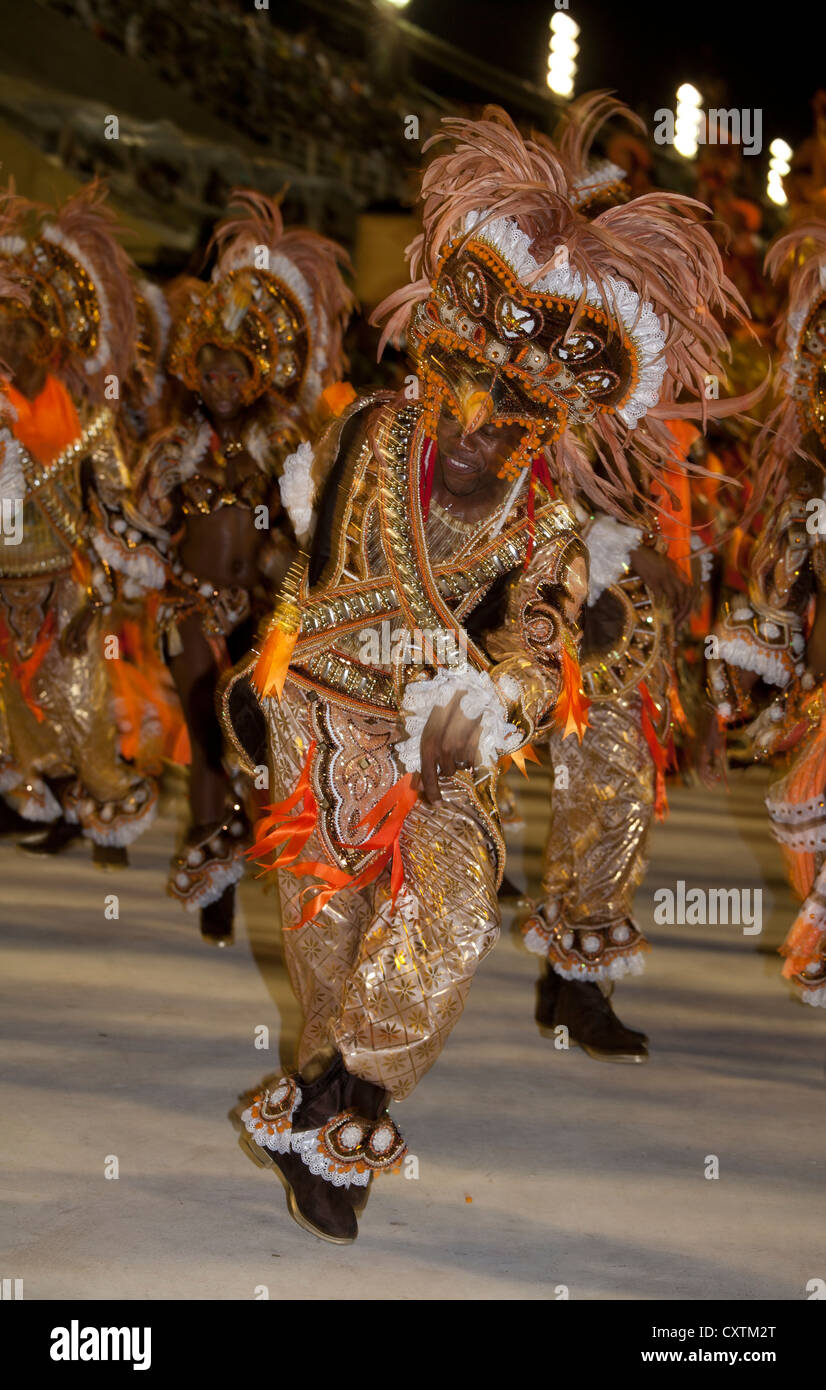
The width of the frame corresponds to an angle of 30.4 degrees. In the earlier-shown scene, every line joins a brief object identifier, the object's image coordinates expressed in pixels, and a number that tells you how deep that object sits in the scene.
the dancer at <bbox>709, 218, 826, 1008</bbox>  3.98
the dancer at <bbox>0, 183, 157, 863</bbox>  5.55
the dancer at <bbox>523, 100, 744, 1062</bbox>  4.08
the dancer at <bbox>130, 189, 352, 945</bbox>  4.96
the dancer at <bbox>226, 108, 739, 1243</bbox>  2.73
